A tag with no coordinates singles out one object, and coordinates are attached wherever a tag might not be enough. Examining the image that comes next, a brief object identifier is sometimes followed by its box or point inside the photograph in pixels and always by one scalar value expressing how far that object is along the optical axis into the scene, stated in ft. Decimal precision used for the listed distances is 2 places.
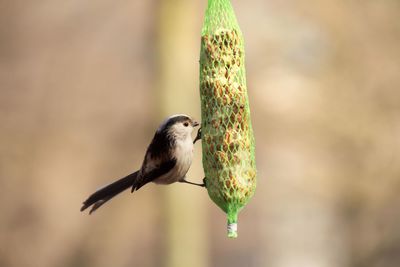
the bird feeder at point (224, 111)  23.35
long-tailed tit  22.81
